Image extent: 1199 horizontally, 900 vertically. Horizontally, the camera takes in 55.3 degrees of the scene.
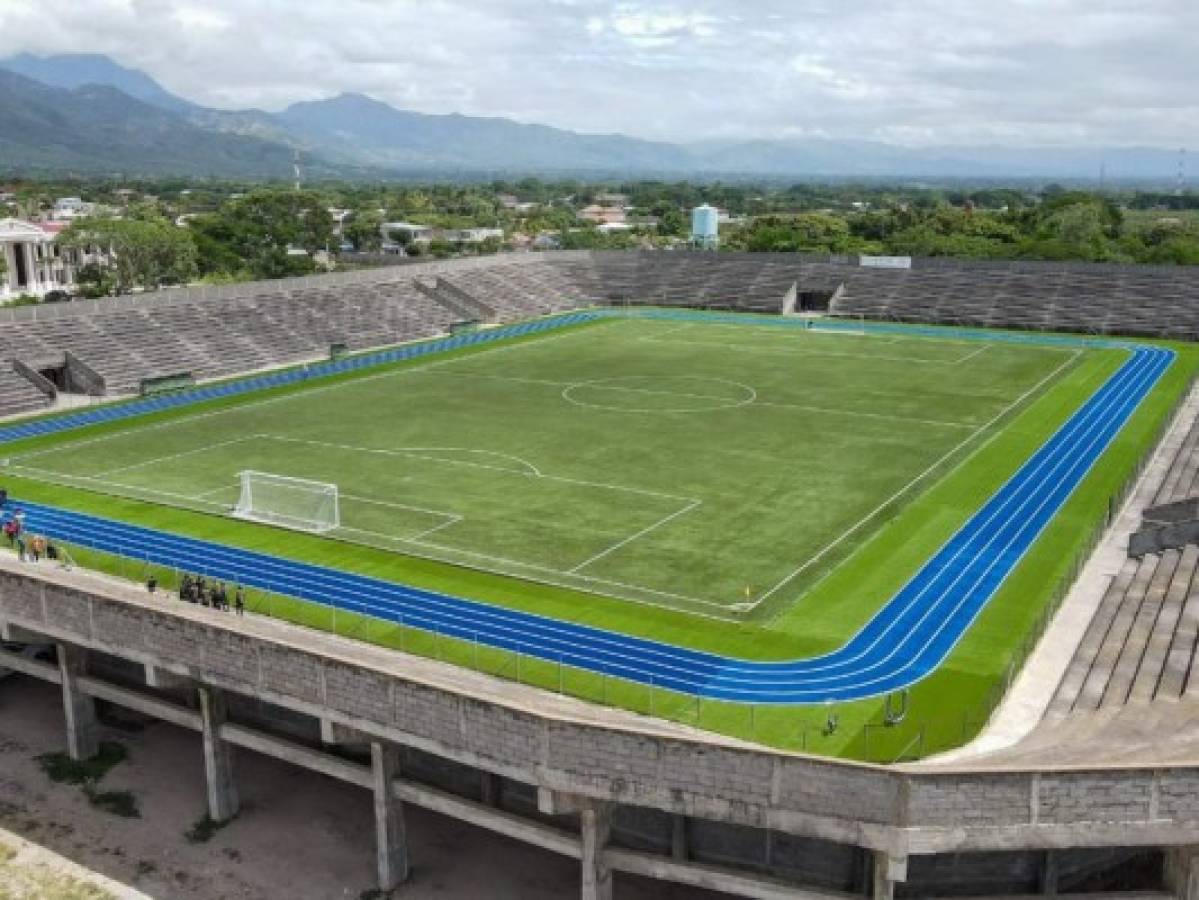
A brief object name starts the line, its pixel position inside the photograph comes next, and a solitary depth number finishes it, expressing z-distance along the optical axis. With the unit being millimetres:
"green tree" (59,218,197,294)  93062
